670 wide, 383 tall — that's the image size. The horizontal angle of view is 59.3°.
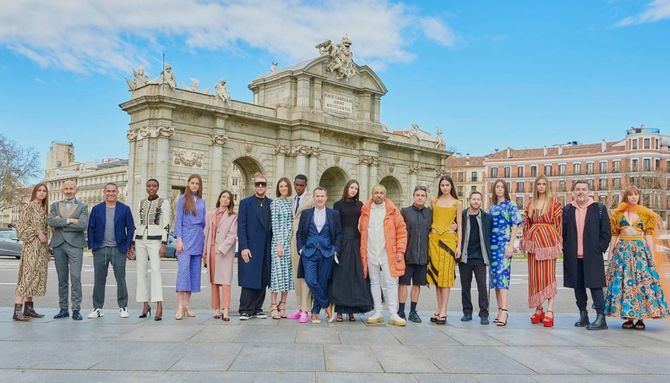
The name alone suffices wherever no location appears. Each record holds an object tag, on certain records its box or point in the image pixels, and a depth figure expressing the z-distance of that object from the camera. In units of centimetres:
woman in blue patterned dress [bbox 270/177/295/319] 888
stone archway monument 2817
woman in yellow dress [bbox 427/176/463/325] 880
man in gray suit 873
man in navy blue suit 867
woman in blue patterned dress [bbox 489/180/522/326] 883
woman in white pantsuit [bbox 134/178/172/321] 891
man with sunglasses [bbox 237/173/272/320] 888
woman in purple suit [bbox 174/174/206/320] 889
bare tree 5809
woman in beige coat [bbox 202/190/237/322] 893
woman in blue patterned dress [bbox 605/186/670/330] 847
